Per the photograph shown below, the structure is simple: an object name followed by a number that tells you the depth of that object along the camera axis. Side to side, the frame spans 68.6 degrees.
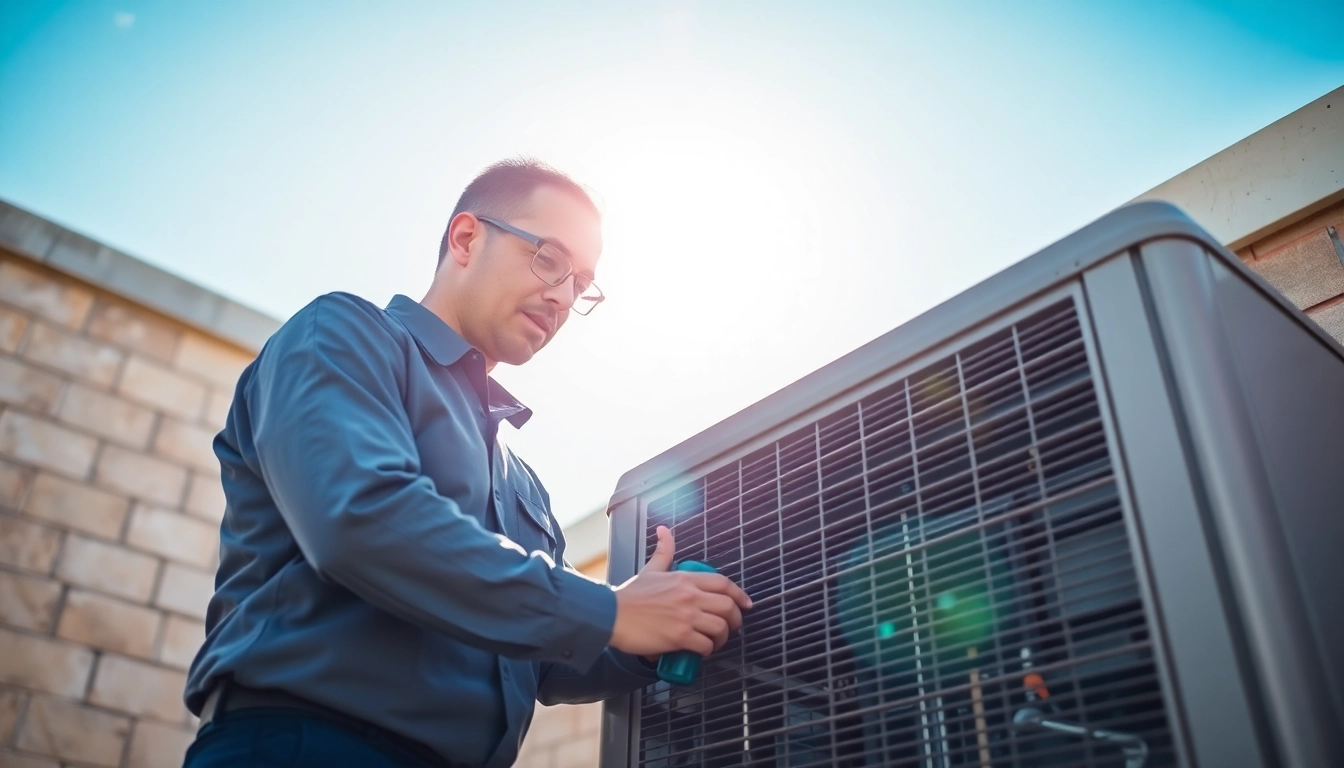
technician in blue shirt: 1.02
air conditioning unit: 0.78
